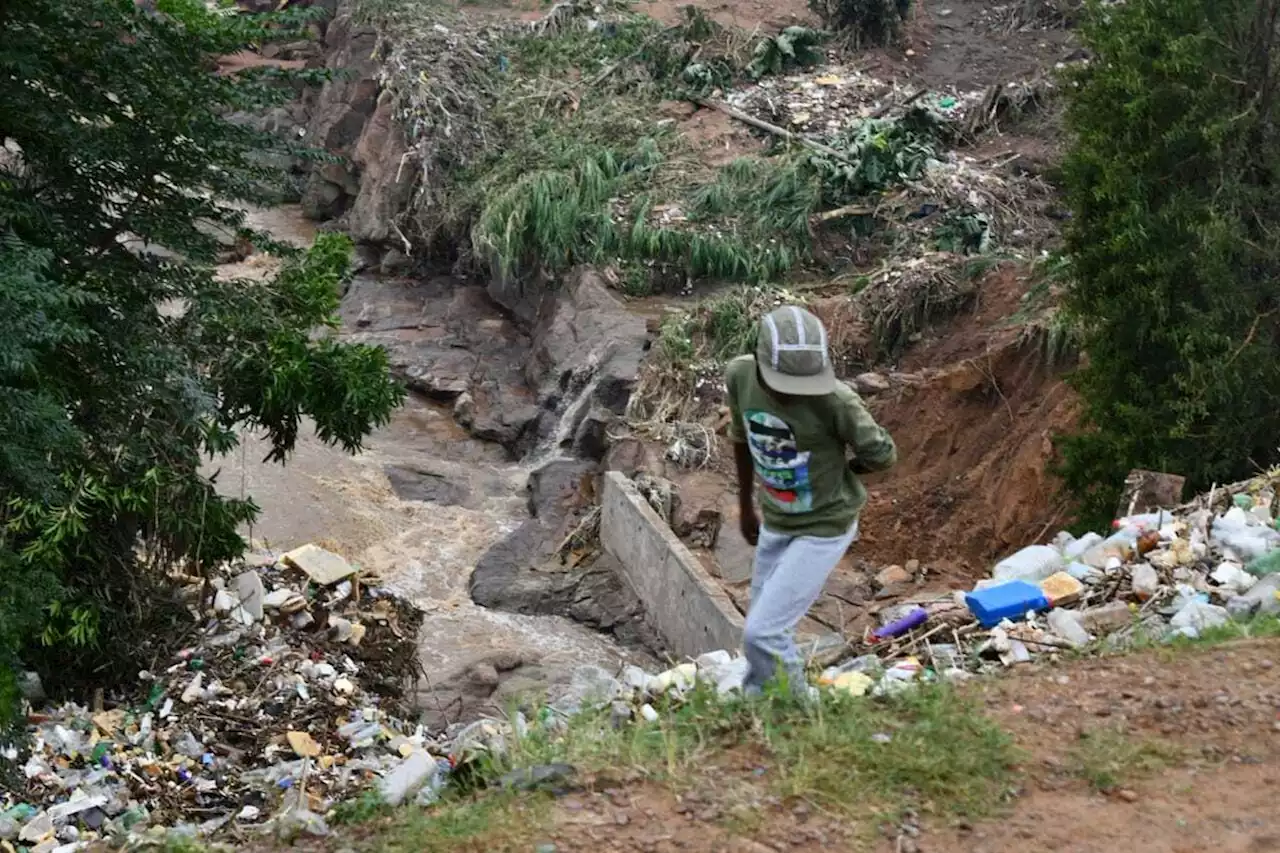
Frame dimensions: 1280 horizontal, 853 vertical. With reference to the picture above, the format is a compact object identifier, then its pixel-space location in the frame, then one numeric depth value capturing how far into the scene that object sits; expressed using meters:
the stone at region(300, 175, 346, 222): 21.36
